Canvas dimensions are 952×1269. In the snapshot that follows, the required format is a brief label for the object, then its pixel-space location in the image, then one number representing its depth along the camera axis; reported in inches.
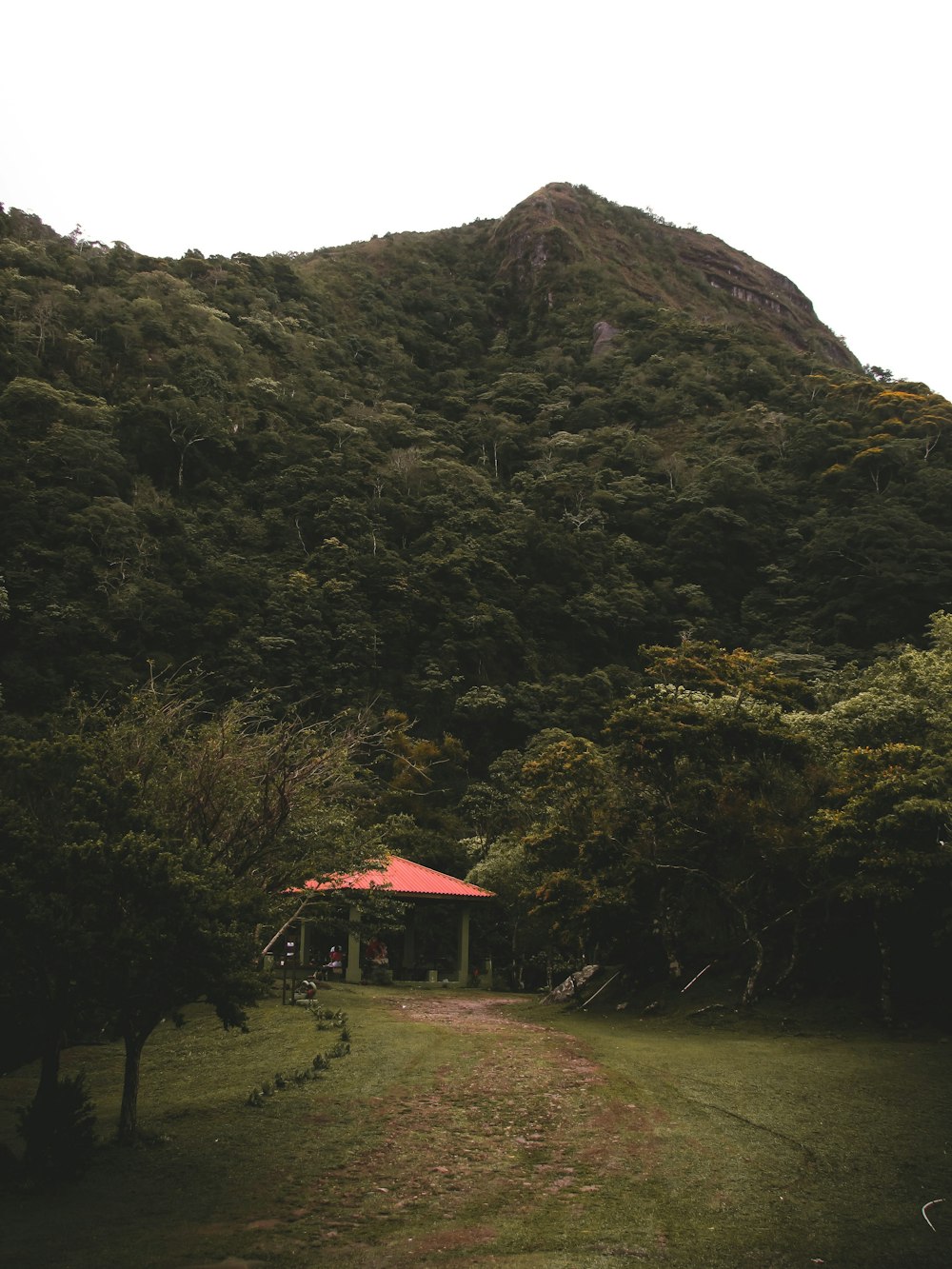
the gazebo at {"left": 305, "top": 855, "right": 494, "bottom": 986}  970.7
